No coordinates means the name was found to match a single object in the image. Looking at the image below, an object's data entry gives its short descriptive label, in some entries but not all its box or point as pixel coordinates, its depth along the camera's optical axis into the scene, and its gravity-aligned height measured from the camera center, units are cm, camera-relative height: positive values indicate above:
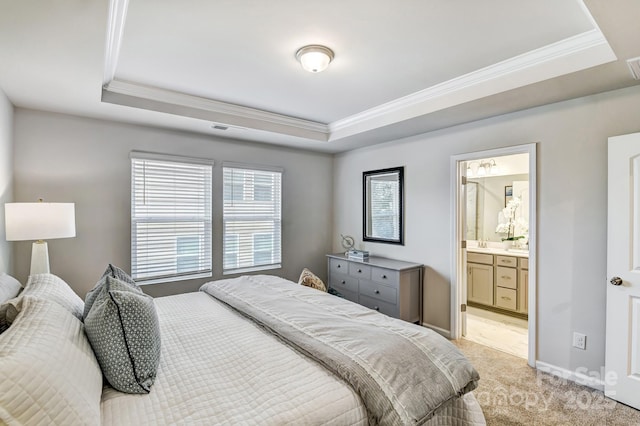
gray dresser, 367 -90
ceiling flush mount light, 227 +110
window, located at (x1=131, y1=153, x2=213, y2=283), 354 -8
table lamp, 242 -10
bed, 101 -73
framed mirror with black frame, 416 +8
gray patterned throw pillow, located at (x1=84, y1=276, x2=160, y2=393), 133 -55
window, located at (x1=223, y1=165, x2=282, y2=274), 418 -10
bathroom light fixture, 511 +69
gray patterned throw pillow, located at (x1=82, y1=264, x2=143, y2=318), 165 -41
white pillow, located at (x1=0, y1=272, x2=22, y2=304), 154 -39
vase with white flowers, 484 -20
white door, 228 -43
